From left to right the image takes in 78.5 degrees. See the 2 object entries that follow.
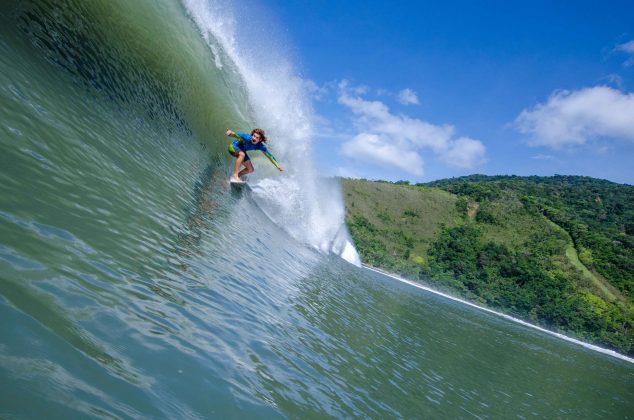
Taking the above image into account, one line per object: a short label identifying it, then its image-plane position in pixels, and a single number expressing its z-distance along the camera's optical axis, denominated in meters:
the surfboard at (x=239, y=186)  17.30
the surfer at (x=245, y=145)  15.96
